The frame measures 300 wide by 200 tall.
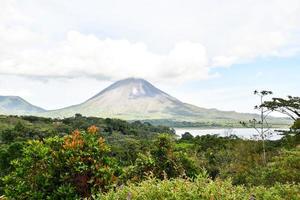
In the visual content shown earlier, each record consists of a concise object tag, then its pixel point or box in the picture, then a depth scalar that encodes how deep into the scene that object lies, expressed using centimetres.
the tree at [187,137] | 8820
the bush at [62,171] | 962
